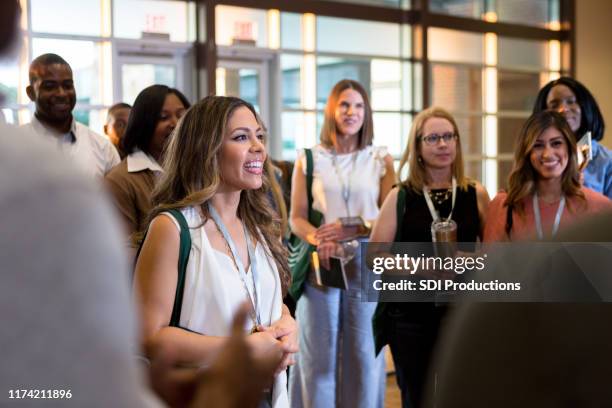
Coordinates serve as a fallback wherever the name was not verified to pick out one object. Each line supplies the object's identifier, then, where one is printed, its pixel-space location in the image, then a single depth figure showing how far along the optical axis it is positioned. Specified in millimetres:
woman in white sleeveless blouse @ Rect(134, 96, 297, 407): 2277
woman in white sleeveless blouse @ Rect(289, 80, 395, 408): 4109
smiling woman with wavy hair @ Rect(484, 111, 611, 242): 3328
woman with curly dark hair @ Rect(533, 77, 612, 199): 4152
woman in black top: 3504
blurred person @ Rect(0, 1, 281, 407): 538
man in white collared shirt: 3750
